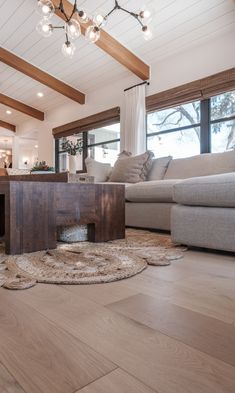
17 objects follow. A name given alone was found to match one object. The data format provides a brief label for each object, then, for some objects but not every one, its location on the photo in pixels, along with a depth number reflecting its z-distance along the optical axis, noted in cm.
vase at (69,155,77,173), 229
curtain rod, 424
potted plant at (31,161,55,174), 246
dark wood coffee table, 147
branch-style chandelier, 254
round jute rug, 105
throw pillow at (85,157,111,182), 384
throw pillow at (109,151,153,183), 328
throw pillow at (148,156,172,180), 323
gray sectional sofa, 147
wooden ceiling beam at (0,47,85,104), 450
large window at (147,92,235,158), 341
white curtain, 426
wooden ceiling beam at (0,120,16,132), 782
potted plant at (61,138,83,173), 229
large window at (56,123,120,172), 504
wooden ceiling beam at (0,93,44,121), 620
